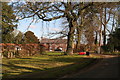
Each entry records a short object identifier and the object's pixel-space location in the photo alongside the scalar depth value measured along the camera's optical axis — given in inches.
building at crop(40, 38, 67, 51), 2659.9
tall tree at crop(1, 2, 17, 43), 723.4
